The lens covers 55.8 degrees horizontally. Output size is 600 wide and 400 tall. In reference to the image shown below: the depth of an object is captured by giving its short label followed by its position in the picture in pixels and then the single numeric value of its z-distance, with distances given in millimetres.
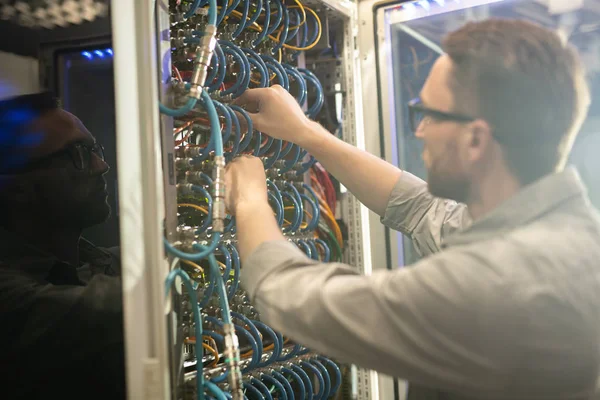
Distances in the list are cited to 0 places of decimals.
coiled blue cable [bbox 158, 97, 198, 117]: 1231
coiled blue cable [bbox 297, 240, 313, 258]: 1786
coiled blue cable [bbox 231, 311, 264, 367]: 1574
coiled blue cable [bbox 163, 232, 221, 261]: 1181
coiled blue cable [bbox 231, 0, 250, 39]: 1559
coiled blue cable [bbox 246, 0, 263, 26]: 1594
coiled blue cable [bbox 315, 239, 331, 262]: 1871
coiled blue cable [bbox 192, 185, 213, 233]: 1346
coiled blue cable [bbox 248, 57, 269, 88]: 1617
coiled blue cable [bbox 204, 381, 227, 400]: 1278
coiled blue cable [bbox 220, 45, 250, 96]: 1530
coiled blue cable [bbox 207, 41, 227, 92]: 1491
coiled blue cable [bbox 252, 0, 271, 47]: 1635
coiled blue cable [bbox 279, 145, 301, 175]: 1759
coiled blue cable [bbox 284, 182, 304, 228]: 1729
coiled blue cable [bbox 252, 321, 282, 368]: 1635
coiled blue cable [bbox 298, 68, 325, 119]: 1800
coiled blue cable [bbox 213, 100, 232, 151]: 1437
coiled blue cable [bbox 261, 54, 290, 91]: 1706
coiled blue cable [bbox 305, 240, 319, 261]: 1823
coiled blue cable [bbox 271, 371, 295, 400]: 1667
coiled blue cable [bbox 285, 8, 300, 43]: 1787
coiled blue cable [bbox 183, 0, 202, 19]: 1420
